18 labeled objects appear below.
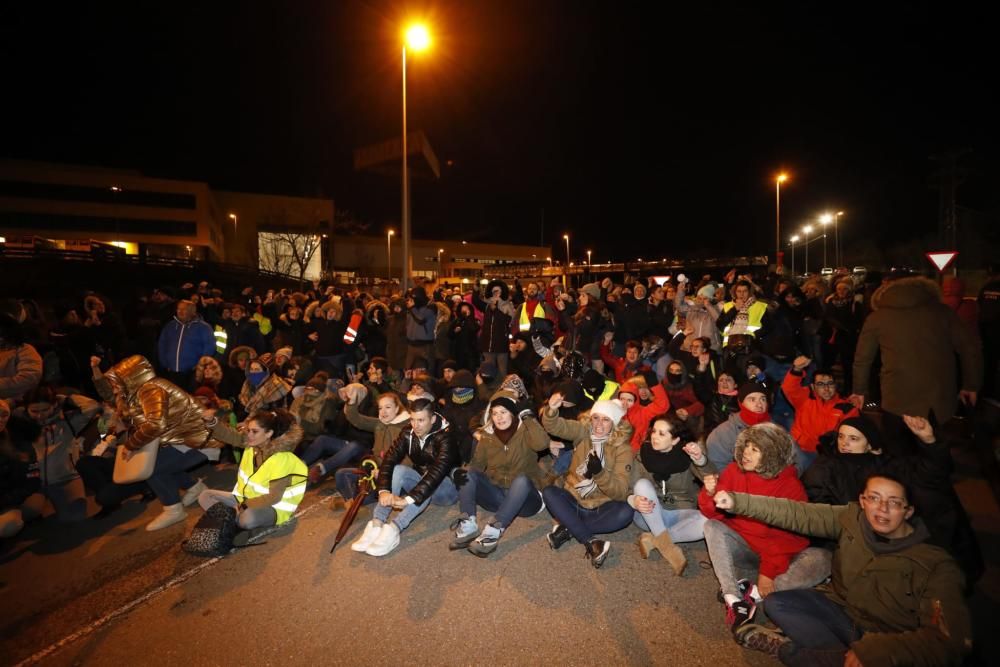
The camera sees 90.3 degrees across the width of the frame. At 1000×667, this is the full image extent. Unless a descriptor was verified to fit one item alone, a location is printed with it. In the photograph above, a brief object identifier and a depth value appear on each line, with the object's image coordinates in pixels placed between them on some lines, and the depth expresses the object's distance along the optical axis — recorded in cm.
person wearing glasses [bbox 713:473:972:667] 221
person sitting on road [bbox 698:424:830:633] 318
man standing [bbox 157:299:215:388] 698
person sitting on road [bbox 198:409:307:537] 439
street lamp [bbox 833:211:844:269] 3582
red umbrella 425
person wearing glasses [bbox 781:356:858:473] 456
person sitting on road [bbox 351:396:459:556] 413
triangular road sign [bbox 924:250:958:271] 851
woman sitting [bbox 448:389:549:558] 434
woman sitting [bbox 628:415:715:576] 378
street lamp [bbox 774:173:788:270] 2661
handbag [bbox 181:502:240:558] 404
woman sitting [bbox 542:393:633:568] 395
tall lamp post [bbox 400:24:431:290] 980
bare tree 4597
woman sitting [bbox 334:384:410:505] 507
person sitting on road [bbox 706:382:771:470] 443
